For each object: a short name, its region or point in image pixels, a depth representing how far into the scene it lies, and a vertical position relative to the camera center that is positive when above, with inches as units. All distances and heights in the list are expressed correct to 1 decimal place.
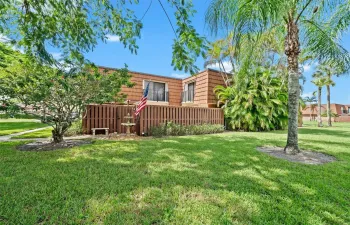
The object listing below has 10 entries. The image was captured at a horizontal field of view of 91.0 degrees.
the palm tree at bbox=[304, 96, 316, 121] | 827.1 +81.2
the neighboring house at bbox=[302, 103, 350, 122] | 1582.7 +51.6
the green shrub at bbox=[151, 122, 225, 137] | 336.5 -28.7
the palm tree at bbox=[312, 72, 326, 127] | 739.4 +150.4
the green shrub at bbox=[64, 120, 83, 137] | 321.0 -25.0
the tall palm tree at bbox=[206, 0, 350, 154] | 138.0 +89.2
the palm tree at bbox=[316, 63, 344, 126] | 738.2 +161.5
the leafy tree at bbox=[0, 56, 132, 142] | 167.0 +32.1
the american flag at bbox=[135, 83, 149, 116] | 316.8 +20.8
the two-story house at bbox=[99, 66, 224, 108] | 487.2 +87.3
